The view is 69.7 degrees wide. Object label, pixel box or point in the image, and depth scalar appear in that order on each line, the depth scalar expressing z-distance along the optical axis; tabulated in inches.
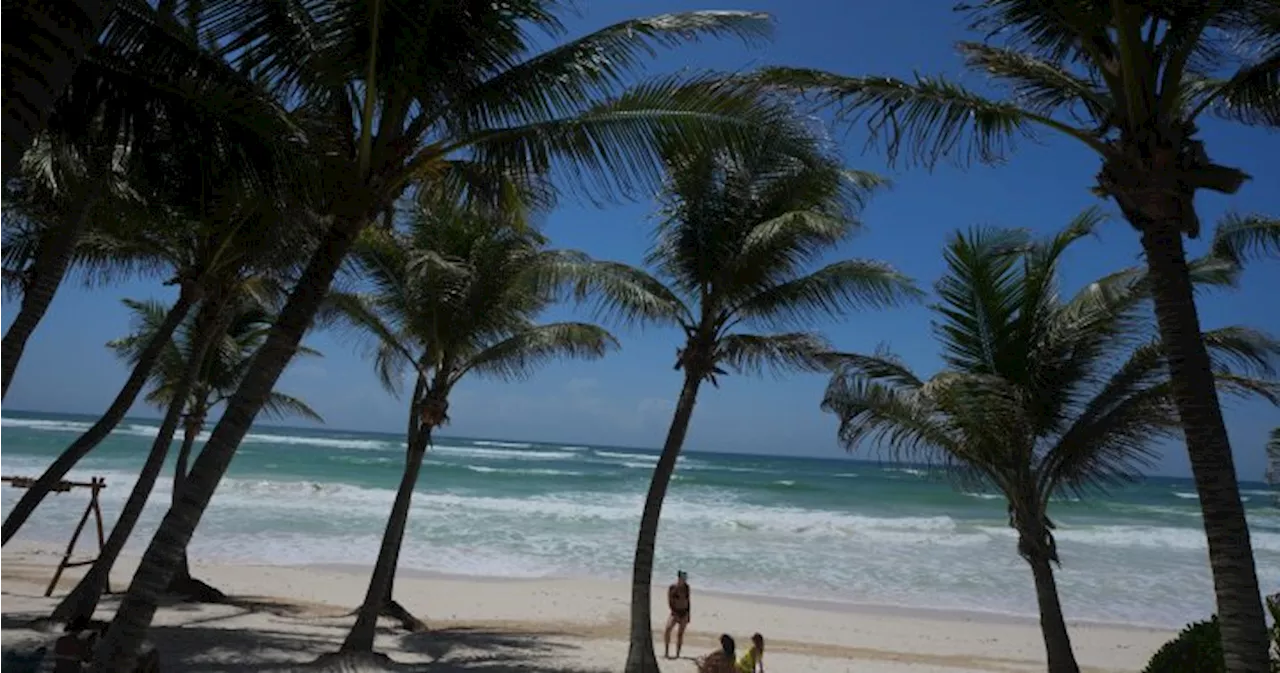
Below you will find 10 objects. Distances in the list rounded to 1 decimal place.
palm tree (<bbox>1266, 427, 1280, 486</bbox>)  454.3
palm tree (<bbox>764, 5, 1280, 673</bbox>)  171.0
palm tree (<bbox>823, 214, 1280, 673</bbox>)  329.7
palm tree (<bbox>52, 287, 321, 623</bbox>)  375.9
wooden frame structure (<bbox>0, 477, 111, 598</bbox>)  457.1
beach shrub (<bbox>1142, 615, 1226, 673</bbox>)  267.1
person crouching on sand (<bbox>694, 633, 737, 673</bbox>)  319.9
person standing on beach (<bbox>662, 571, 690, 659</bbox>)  467.2
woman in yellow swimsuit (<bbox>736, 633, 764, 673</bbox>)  356.8
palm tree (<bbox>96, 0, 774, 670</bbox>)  203.5
